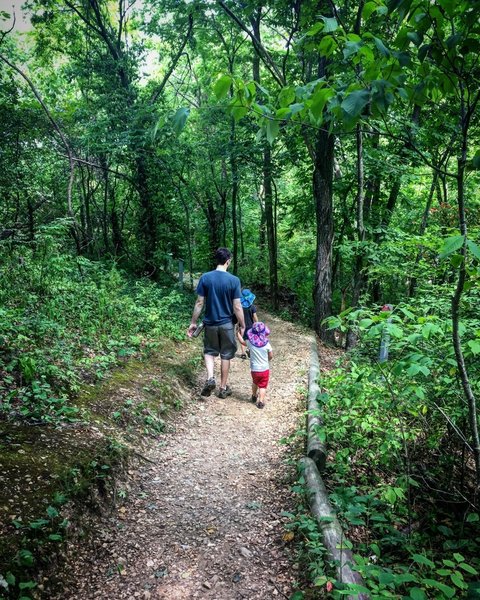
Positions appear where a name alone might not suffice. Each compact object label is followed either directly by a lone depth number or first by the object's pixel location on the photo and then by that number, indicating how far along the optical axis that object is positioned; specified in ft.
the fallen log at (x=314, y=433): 13.80
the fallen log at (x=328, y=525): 8.66
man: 20.65
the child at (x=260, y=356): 21.20
